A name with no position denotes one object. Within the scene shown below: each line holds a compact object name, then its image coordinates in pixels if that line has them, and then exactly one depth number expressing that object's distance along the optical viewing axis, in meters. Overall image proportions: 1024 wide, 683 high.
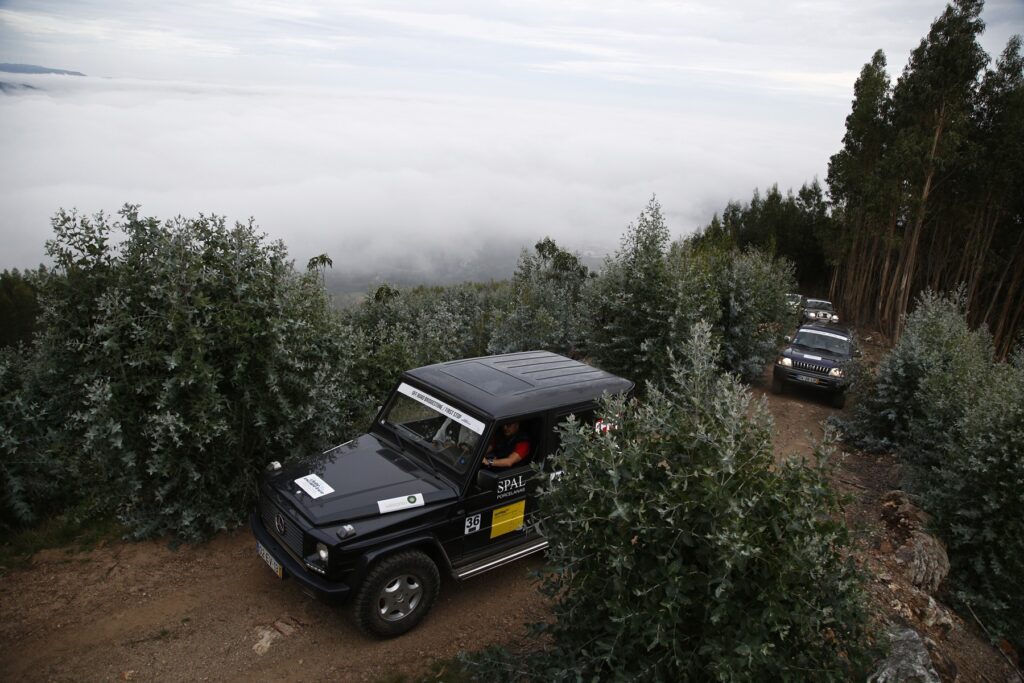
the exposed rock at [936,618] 5.98
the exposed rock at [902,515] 7.92
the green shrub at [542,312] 13.59
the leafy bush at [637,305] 11.12
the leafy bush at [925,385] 9.30
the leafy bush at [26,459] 6.74
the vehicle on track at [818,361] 14.57
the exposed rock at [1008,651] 6.61
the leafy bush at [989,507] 7.05
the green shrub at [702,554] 3.20
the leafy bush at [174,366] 6.19
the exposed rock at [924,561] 6.93
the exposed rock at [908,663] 4.25
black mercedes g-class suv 5.03
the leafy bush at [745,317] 14.40
